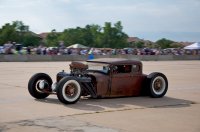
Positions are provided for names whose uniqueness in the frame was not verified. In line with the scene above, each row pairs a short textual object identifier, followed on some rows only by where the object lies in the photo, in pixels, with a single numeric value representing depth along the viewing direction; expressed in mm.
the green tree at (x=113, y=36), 127625
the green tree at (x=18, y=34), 97019
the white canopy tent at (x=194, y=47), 63266
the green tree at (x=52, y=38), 125312
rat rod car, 10391
